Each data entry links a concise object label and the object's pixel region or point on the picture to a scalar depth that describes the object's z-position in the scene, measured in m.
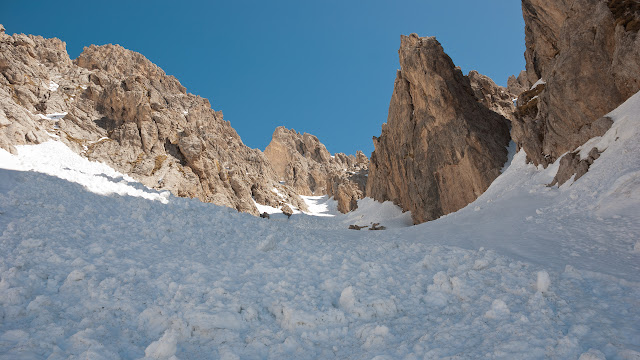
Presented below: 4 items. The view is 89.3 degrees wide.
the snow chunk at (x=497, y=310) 7.40
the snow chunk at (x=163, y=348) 6.59
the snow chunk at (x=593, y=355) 5.21
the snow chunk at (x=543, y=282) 8.09
